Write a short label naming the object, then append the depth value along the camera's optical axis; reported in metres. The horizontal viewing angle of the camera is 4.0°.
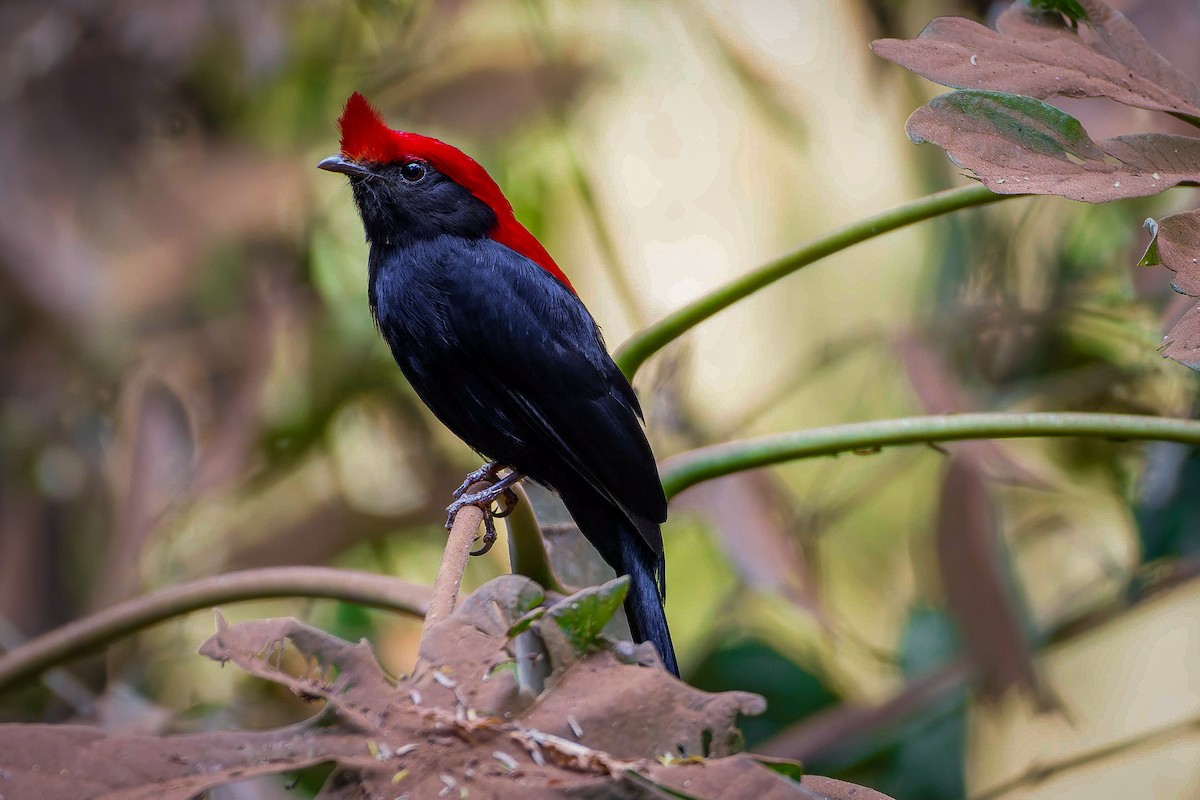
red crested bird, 3.74
